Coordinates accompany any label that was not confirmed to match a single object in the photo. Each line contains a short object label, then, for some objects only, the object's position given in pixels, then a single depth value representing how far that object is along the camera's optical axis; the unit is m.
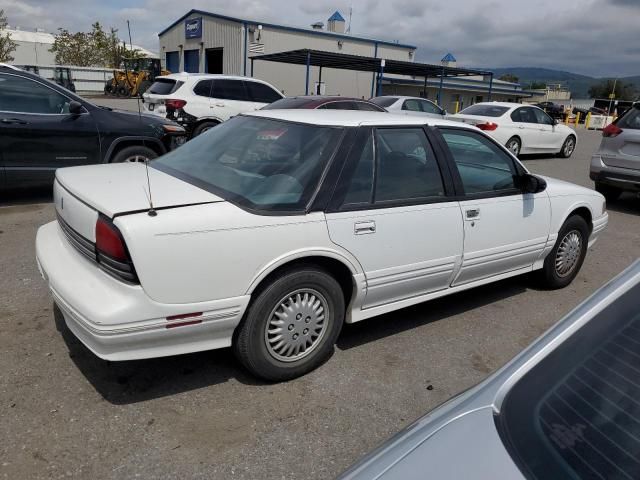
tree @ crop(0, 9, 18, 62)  39.81
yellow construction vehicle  33.06
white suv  11.25
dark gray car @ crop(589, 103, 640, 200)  8.24
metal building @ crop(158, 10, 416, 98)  31.23
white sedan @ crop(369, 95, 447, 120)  14.72
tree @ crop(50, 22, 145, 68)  43.97
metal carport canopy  22.58
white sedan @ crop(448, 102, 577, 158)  13.35
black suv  6.52
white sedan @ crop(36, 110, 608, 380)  2.69
